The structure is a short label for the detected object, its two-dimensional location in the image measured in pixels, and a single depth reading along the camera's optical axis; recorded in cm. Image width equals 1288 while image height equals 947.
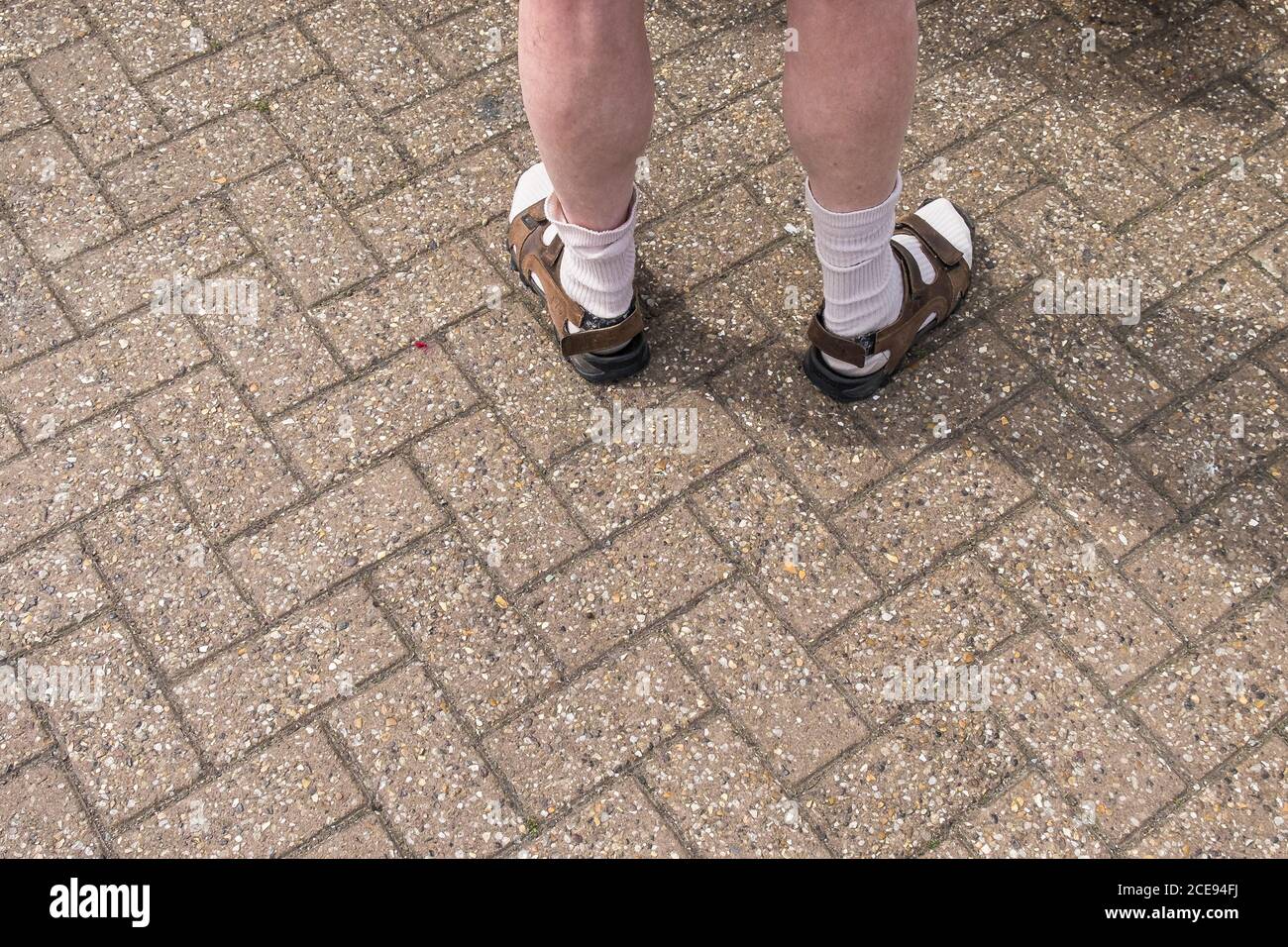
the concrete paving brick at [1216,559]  253
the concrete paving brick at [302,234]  309
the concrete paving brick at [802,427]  273
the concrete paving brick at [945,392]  279
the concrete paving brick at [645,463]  270
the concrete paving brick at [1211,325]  286
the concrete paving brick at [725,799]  231
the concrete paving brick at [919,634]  246
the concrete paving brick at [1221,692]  238
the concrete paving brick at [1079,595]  248
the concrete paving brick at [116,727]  239
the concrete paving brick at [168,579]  256
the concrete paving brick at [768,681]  240
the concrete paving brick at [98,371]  287
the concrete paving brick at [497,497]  264
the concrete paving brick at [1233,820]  227
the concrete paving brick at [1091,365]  280
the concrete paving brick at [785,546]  256
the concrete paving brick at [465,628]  248
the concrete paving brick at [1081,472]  264
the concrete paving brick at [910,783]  231
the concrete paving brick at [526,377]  282
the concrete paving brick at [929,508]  262
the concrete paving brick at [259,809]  233
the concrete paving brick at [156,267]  304
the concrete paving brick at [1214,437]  270
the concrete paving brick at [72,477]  271
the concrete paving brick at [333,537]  262
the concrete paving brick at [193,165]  324
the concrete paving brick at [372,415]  279
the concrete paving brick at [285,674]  245
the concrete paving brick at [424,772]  233
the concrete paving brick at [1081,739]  232
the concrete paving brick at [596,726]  238
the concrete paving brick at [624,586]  254
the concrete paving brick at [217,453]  273
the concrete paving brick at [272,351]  289
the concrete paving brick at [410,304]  297
